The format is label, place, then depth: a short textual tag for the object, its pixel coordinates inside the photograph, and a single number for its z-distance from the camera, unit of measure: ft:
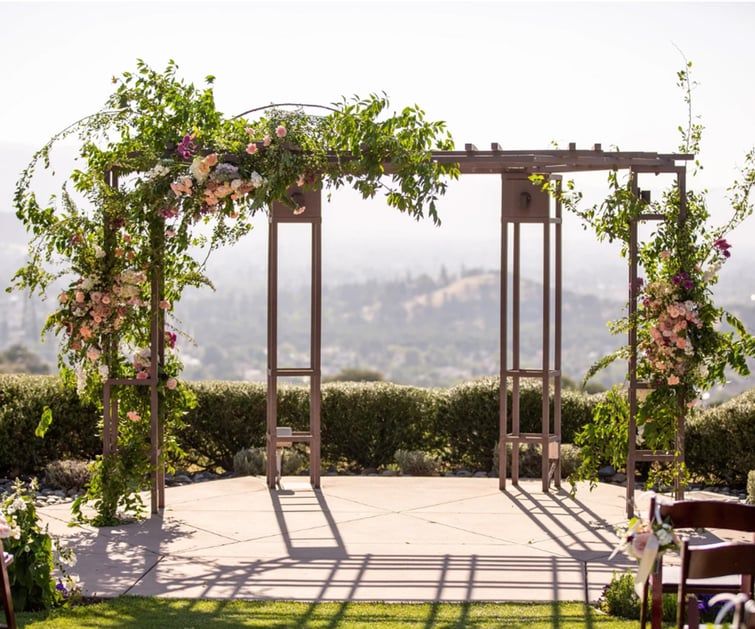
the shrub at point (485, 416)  34.27
